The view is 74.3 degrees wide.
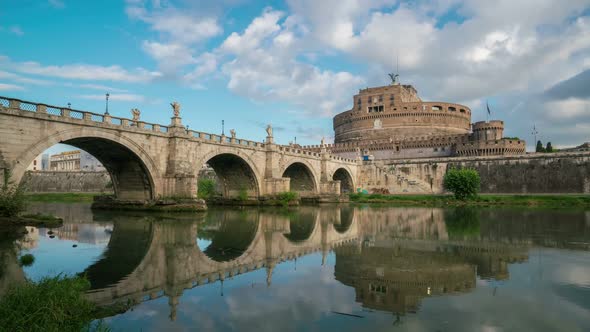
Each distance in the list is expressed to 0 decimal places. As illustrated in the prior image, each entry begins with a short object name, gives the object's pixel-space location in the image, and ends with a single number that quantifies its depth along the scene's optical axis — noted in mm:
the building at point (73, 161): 93000
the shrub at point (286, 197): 40125
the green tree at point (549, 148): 74112
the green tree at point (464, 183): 44625
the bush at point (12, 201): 17922
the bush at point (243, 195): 40812
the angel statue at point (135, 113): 29478
